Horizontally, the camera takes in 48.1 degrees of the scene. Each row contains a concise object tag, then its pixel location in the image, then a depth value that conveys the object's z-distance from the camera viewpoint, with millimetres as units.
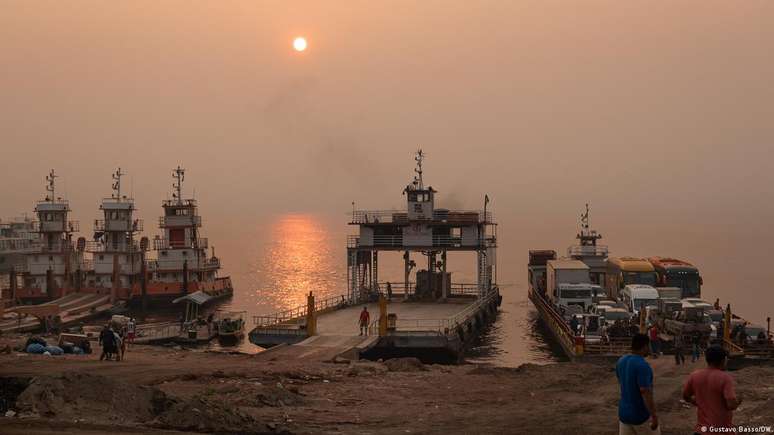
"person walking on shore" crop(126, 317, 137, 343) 44062
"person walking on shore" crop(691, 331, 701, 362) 31516
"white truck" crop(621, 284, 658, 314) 47406
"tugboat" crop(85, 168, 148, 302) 77688
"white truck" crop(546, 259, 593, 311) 50719
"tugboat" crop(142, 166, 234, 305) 78312
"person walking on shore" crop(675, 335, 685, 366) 31047
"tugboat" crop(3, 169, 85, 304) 77000
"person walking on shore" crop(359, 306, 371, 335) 38531
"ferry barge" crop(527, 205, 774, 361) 36188
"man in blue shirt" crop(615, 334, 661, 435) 10742
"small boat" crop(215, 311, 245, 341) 54375
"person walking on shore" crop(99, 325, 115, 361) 28172
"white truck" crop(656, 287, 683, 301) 50703
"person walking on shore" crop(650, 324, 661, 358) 32969
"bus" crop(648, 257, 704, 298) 56844
